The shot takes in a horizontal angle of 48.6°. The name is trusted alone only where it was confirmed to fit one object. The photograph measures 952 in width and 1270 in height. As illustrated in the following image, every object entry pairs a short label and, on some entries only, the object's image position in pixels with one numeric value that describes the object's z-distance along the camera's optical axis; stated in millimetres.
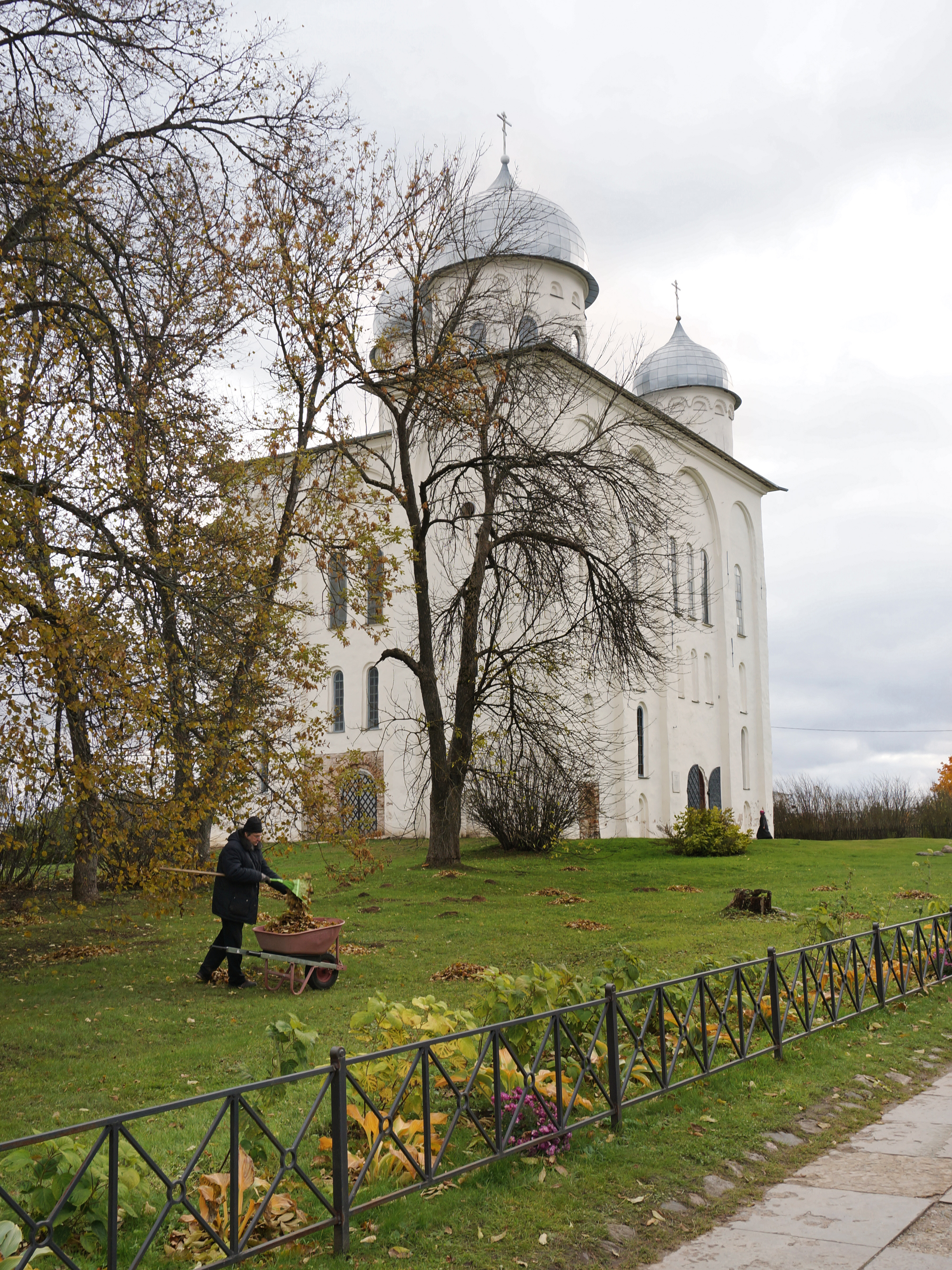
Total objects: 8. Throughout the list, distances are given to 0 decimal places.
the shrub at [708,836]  24719
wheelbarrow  10344
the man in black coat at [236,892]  10586
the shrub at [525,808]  23188
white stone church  33250
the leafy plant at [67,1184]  3768
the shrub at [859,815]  36469
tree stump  15000
